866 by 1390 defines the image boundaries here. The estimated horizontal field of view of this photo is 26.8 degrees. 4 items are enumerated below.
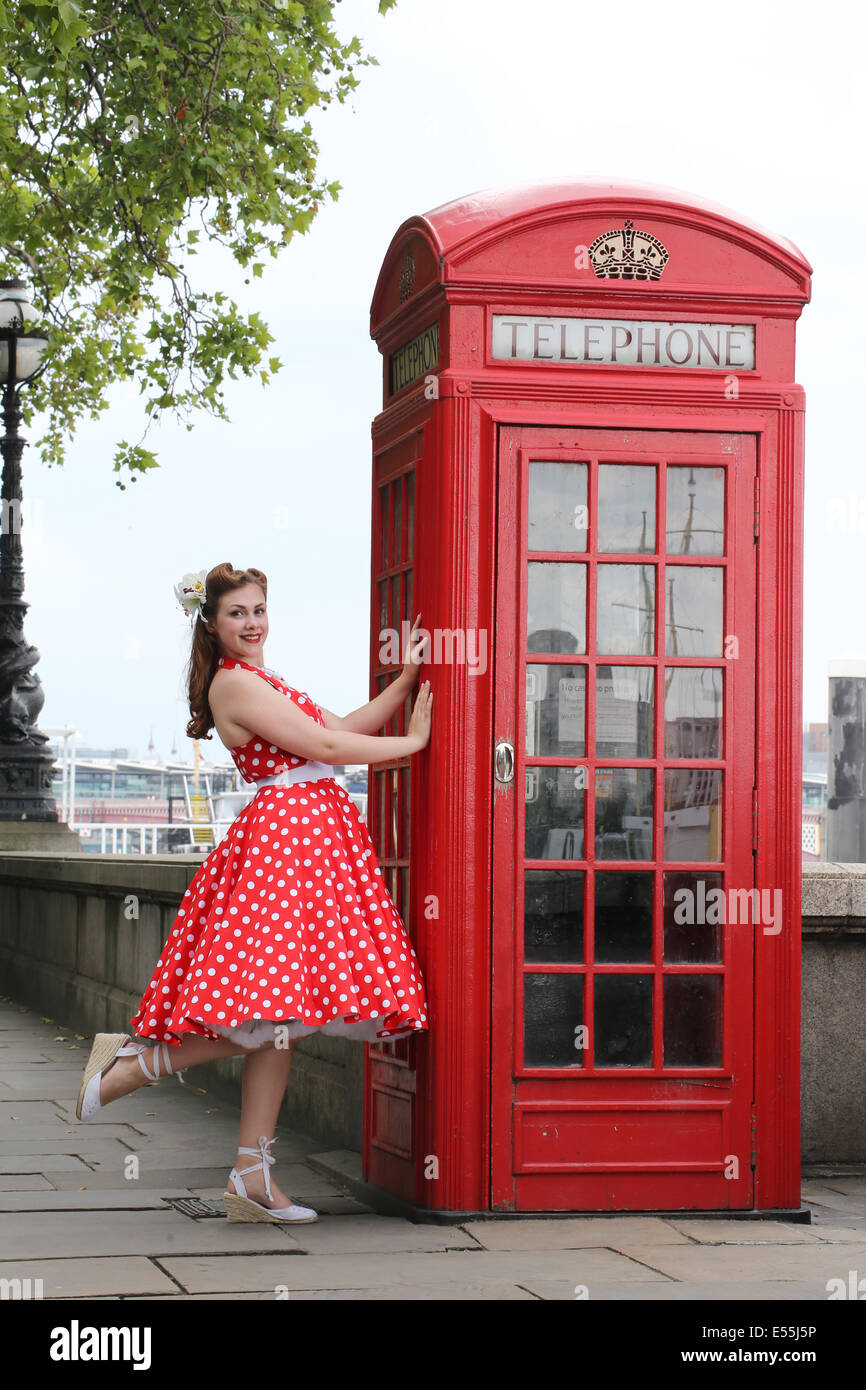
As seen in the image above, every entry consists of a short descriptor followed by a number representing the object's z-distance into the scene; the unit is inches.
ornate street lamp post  568.1
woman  203.5
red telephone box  210.5
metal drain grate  215.6
